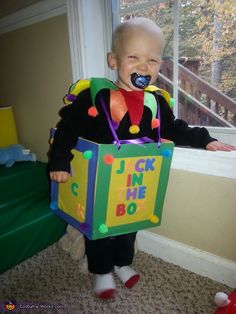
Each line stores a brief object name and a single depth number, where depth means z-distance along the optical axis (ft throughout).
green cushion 3.72
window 3.54
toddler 2.82
